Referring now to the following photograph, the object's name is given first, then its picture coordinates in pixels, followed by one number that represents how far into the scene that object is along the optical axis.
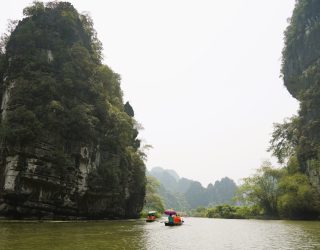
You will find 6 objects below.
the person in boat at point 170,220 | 28.62
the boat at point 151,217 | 35.88
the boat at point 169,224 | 28.58
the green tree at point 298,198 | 38.44
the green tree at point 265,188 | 50.37
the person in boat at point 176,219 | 29.37
